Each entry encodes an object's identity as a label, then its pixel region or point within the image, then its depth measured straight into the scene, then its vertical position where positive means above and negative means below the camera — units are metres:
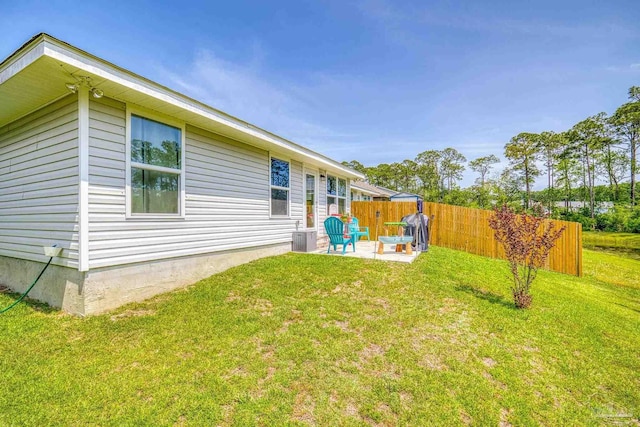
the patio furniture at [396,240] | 6.88 -0.66
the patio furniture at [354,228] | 7.76 -0.40
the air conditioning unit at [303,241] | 7.43 -0.71
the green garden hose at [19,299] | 3.89 -1.23
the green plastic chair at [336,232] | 7.00 -0.45
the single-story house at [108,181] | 3.53 +0.57
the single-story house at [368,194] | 17.39 +1.55
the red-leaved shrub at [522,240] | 4.50 -0.45
